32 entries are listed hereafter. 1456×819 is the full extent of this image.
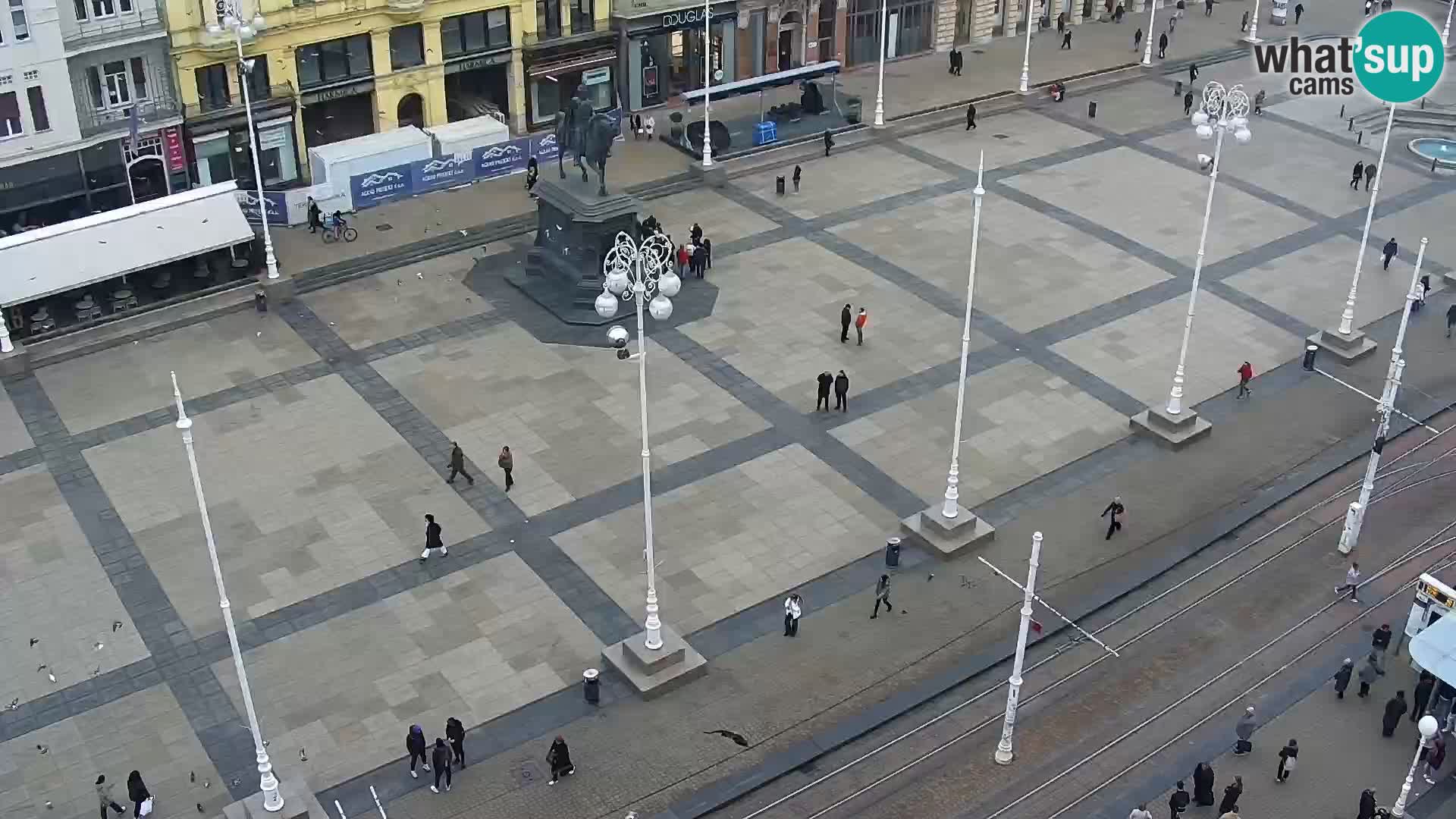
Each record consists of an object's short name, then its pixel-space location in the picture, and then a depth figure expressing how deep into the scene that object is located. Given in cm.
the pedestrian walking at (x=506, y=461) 3947
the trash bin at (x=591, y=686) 3244
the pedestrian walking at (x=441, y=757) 2983
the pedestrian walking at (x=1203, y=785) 2980
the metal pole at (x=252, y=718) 2675
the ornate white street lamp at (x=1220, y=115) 3916
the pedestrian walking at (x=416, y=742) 3025
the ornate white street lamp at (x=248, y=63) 4741
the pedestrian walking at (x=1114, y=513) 3816
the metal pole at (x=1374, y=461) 3728
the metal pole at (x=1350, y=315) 4546
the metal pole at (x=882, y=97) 6384
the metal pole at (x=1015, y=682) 2861
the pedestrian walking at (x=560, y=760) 3025
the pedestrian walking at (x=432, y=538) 3675
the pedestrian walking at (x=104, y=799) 2928
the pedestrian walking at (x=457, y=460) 3969
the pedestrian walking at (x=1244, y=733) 3136
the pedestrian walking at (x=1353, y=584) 3641
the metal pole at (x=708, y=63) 5731
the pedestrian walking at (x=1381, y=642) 3391
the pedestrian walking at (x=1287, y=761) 3066
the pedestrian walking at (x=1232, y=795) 2936
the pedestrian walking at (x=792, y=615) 3462
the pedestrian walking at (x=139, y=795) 2919
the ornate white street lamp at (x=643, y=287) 2886
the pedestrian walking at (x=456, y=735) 3027
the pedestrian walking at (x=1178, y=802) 2922
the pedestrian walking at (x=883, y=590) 3538
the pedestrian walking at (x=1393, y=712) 3186
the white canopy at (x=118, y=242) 4588
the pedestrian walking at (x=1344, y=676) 3294
